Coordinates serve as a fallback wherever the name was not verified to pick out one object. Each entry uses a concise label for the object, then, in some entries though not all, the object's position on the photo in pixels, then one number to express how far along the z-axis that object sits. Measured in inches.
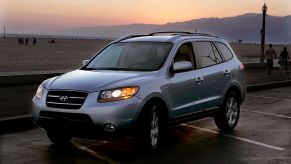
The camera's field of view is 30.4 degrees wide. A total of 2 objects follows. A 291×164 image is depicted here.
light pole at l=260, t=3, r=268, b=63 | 1358.0
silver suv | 285.4
